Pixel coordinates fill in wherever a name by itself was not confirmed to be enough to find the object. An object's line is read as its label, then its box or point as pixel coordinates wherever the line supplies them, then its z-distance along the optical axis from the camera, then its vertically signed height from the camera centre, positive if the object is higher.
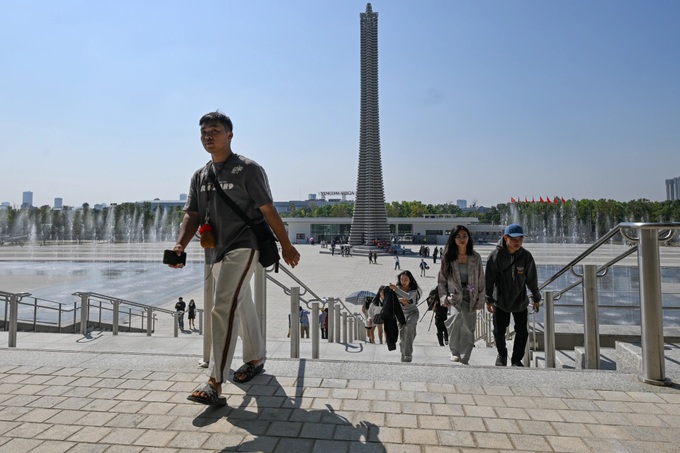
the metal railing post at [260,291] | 4.01 -0.52
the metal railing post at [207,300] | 3.51 -0.54
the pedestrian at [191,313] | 12.75 -2.30
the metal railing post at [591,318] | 3.92 -0.76
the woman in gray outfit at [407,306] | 5.61 -1.00
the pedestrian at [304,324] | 10.05 -2.07
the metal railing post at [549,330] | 4.53 -1.02
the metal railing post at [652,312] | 3.08 -0.56
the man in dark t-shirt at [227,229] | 2.98 +0.05
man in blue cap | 4.59 -0.55
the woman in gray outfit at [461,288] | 4.68 -0.58
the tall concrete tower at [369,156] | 57.72 +10.89
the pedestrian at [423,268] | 27.91 -2.13
